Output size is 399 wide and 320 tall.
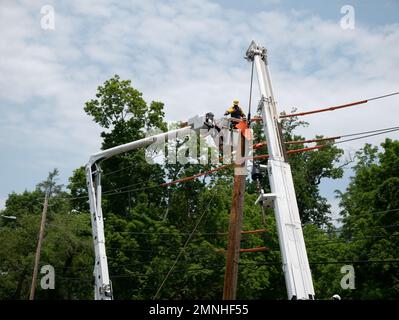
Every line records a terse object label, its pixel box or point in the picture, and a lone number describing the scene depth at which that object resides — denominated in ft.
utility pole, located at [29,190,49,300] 107.65
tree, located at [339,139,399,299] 103.81
